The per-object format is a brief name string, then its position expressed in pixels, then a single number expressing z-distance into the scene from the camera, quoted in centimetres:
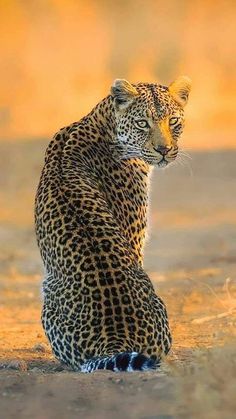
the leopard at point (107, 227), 1681
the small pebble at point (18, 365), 1711
